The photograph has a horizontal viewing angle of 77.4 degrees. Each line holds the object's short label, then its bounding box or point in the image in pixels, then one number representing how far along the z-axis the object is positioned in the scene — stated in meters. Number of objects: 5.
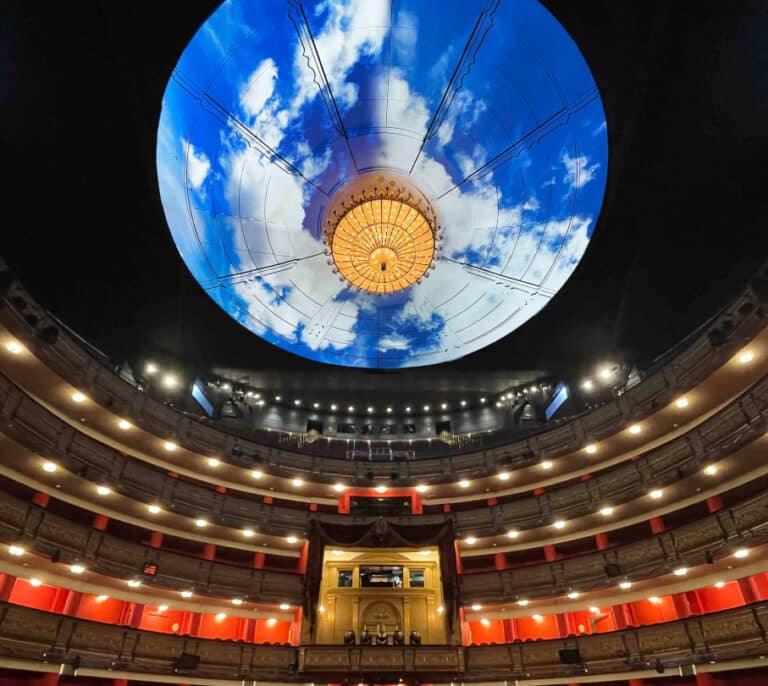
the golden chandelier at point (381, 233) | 17.58
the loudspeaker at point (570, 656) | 16.28
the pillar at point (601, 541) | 20.69
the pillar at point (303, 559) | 21.59
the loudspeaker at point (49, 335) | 14.94
